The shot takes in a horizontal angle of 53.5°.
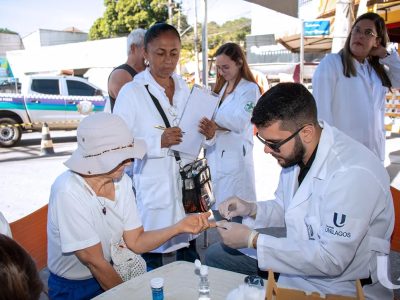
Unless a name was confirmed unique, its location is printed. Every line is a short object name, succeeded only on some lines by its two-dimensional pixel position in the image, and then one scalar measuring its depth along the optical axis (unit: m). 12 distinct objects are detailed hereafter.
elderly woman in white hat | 1.93
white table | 1.67
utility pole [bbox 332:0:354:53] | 4.77
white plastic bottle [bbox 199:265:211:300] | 1.58
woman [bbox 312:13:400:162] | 3.10
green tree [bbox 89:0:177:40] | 36.94
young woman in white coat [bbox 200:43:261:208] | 3.55
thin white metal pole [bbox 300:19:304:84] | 9.77
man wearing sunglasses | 1.60
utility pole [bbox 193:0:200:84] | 23.77
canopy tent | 4.72
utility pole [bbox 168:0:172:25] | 32.75
